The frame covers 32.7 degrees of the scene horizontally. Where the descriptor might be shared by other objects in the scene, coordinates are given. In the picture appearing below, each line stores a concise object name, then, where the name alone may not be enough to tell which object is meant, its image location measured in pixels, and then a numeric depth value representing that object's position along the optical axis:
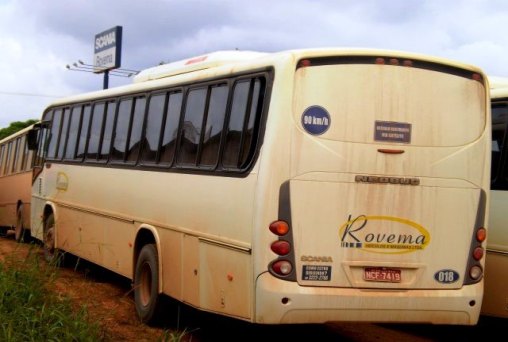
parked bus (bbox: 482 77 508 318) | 8.66
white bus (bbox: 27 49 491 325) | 7.24
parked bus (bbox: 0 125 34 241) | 19.61
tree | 66.02
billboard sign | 52.64
